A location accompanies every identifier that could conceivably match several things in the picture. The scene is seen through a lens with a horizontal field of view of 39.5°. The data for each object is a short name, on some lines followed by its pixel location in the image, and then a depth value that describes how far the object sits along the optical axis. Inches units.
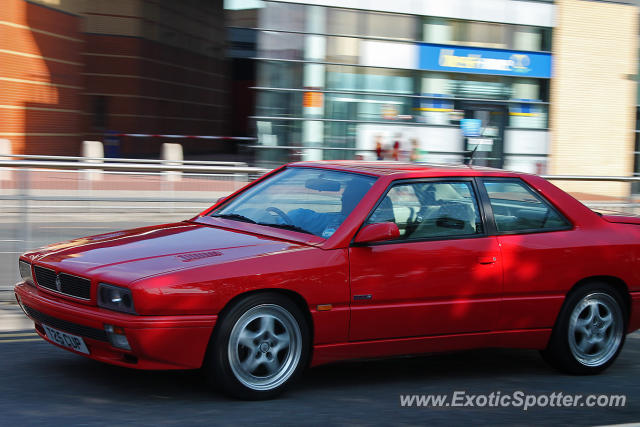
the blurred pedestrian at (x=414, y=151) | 866.1
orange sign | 896.9
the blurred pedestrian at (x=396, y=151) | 853.0
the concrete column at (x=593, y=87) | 1029.2
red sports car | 191.8
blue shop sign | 939.3
